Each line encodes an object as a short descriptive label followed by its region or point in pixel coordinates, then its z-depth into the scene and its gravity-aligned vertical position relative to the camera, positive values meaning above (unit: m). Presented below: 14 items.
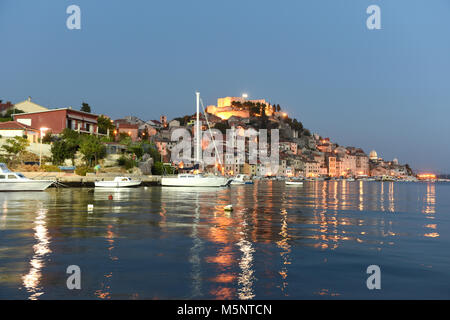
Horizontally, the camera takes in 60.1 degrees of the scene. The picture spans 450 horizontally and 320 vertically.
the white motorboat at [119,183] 55.03 -1.83
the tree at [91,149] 66.25 +3.75
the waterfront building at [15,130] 63.58 +6.73
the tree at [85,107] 86.25 +14.13
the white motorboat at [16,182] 44.25 -1.28
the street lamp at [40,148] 60.22 +3.69
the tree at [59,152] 64.94 +3.14
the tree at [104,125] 88.58 +10.64
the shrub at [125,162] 73.88 +1.61
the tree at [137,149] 78.75 +4.30
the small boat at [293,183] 92.81 -3.19
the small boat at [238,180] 99.75 -2.59
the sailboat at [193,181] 61.75 -1.73
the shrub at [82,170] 64.19 +0.11
